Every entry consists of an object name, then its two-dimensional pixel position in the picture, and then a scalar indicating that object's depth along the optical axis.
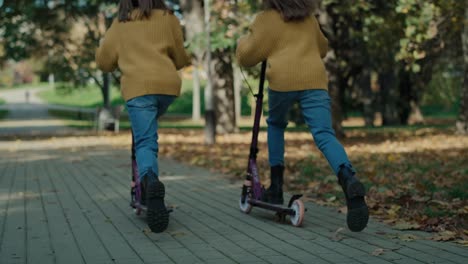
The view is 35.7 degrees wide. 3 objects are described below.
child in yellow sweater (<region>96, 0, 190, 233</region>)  5.54
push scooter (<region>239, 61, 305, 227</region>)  5.65
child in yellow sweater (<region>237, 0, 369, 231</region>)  5.45
